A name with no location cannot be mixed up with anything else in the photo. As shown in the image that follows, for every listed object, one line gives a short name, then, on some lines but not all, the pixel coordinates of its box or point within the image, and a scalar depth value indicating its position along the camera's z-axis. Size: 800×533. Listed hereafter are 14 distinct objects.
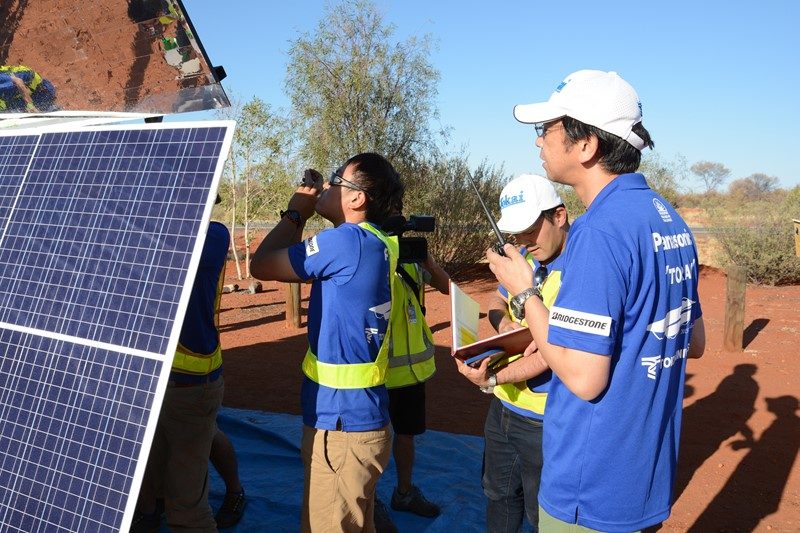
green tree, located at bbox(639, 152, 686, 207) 26.59
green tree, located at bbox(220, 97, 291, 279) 18.42
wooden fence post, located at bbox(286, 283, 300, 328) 11.71
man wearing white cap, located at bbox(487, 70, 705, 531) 2.01
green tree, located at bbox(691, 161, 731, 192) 82.69
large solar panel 2.19
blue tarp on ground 4.61
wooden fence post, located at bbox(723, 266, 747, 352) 9.91
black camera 4.31
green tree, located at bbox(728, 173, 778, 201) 77.62
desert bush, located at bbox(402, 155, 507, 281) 18.34
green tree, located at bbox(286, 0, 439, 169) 17.86
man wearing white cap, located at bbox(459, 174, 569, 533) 3.21
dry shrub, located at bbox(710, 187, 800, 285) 16.59
